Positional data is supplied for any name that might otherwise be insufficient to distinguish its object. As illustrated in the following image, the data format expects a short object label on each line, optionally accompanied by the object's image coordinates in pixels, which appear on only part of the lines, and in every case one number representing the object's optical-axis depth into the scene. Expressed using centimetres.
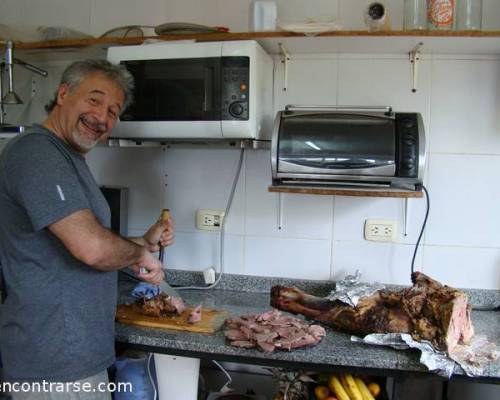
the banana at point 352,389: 145
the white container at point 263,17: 173
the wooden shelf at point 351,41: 158
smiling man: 117
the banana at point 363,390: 145
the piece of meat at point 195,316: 153
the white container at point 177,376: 154
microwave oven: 159
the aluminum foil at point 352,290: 155
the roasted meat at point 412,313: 134
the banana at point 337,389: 145
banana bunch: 145
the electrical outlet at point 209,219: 200
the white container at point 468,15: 167
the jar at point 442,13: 158
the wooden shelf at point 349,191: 155
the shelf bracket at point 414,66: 183
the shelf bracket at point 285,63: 191
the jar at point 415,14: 173
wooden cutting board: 150
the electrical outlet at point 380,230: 187
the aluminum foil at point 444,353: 126
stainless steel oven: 154
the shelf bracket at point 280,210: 196
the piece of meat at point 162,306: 160
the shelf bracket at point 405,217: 187
